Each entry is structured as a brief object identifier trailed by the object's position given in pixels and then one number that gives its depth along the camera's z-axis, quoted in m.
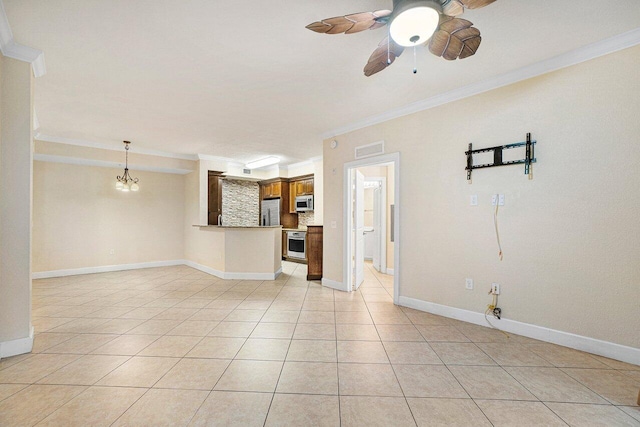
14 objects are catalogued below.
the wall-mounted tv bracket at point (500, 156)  2.70
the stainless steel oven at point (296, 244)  7.19
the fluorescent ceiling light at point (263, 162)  6.77
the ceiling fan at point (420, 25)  1.54
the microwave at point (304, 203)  7.08
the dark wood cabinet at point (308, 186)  7.10
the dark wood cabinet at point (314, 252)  5.25
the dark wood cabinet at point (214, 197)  6.57
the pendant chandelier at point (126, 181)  5.45
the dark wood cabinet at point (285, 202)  7.77
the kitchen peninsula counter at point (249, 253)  5.30
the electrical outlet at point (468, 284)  3.11
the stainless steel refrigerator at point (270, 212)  7.83
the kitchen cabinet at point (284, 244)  7.80
